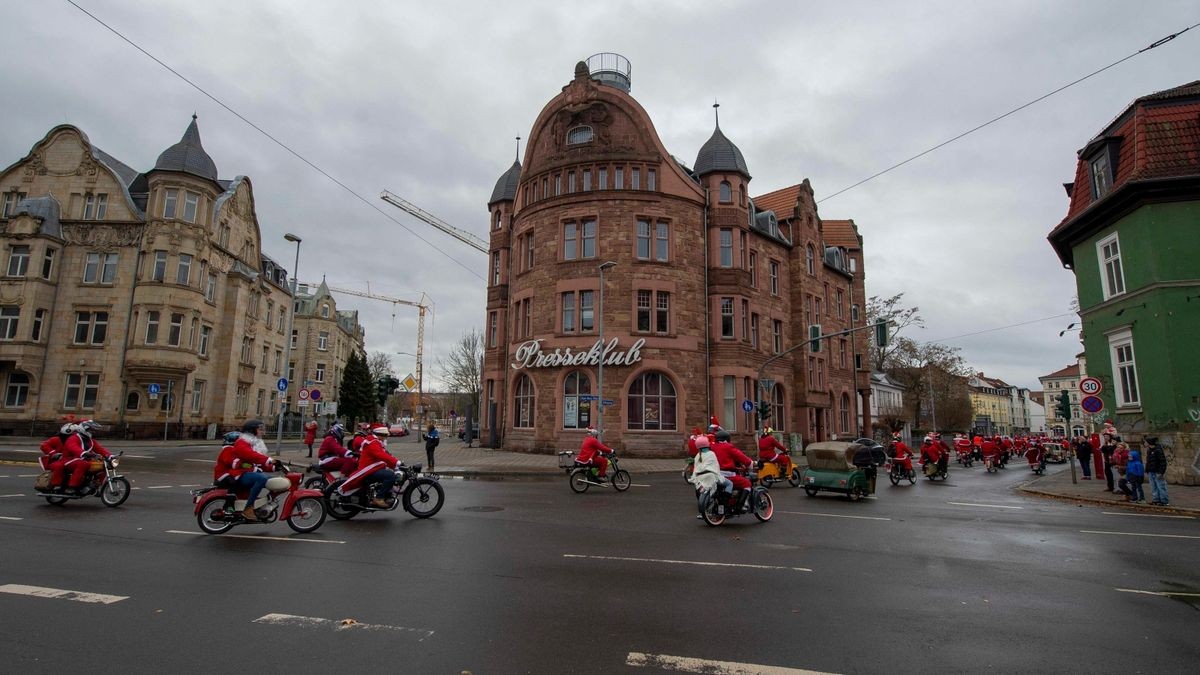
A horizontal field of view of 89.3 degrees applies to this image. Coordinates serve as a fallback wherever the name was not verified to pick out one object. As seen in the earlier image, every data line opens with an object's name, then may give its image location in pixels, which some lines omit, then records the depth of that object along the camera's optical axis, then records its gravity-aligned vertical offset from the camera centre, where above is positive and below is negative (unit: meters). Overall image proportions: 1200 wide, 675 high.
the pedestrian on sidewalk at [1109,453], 17.07 -0.56
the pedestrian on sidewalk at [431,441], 20.50 -0.44
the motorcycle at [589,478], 16.20 -1.29
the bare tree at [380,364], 93.86 +10.07
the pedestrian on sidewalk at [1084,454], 21.62 -0.70
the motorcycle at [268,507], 9.32 -1.26
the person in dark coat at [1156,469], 14.23 -0.78
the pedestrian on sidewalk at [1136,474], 14.75 -0.94
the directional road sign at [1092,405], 17.22 +0.84
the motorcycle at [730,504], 10.71 -1.32
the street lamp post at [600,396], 24.56 +1.32
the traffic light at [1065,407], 23.36 +1.06
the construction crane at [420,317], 123.38 +22.97
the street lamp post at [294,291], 26.07 +5.67
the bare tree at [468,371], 59.06 +5.62
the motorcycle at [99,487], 11.73 -1.20
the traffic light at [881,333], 21.78 +3.56
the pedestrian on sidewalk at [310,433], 21.96 -0.23
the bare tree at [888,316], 57.12 +10.83
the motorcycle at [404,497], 10.82 -1.26
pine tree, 67.00 +3.70
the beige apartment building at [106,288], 35.38 +8.13
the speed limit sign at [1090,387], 17.78 +1.40
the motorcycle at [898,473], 20.19 -1.33
